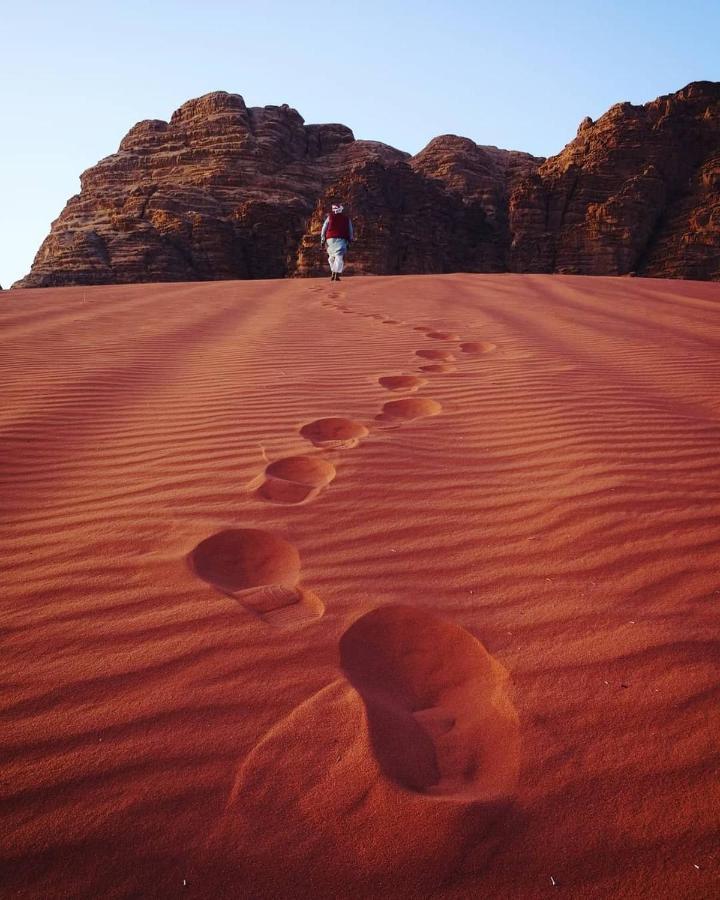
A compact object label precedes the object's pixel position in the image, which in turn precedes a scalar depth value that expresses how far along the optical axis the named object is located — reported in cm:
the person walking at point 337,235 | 1212
